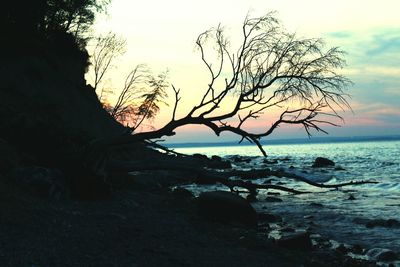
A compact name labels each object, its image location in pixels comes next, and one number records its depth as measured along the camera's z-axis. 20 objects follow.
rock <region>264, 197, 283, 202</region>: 20.67
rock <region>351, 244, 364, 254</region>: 11.37
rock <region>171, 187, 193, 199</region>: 19.38
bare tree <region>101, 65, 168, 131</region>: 27.52
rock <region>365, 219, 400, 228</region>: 14.69
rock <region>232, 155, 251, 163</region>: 68.34
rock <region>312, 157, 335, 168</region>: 53.06
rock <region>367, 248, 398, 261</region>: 10.72
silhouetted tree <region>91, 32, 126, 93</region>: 39.46
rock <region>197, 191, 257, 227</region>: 13.62
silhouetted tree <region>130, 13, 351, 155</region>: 13.23
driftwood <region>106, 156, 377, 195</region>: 13.83
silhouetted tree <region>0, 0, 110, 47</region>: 24.16
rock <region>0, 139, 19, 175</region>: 10.99
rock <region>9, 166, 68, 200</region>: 10.48
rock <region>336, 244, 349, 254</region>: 11.18
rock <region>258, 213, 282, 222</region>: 15.25
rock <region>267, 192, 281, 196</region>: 23.21
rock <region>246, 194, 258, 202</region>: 20.94
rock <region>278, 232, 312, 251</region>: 10.91
